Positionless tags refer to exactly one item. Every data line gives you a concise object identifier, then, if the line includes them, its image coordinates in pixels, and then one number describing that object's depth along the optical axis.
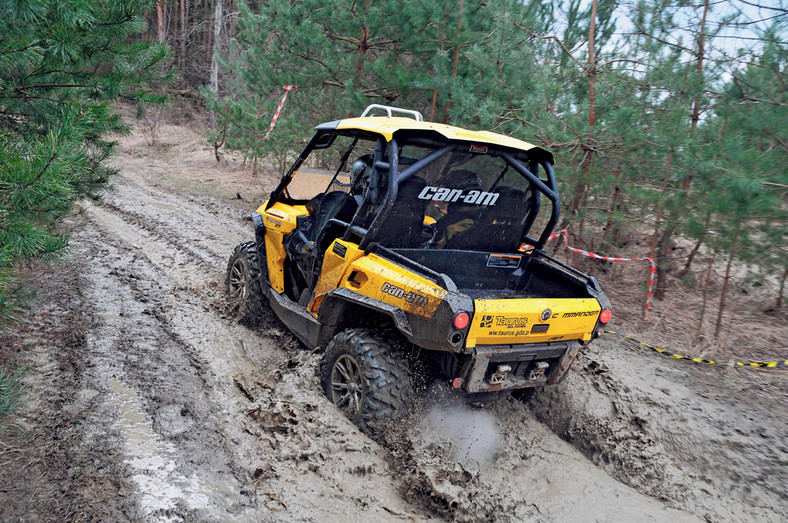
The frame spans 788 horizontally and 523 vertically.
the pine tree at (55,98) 2.54
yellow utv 3.29
